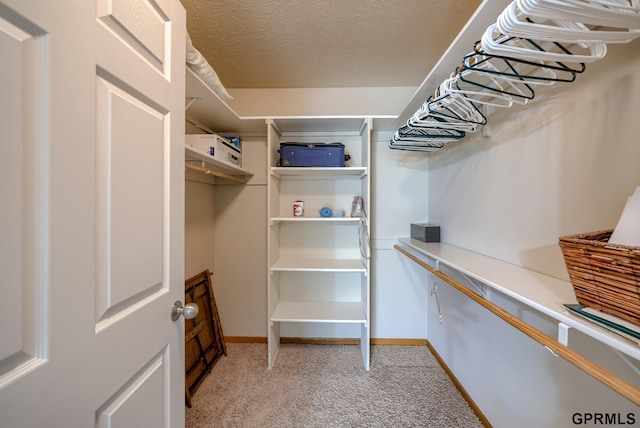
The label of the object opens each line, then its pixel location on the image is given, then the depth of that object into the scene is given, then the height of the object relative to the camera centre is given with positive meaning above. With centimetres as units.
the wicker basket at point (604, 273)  52 -13
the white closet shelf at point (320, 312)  198 -85
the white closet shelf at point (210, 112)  142 +73
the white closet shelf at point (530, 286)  54 -26
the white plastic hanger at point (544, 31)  62 +48
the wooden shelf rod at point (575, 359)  49 -35
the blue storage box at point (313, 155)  202 +47
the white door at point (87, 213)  42 +0
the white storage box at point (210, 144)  171 +47
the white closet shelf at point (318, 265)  198 -44
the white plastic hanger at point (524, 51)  69 +47
